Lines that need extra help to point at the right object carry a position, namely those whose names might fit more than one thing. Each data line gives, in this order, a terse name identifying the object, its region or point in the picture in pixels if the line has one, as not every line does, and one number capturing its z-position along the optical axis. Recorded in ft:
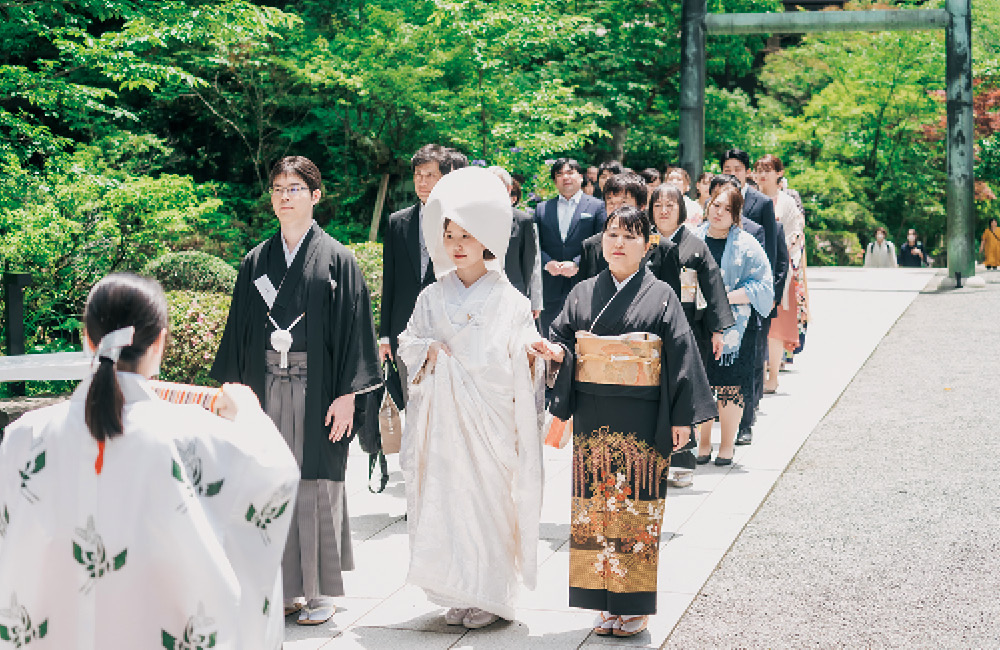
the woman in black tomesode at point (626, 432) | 15.60
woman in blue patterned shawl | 25.46
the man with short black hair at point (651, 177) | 36.35
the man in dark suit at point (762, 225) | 29.09
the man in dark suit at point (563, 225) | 30.07
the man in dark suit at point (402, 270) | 21.44
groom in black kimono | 15.99
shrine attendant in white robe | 8.97
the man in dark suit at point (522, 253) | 24.39
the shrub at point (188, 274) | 36.55
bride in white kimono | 15.69
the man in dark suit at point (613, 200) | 22.95
